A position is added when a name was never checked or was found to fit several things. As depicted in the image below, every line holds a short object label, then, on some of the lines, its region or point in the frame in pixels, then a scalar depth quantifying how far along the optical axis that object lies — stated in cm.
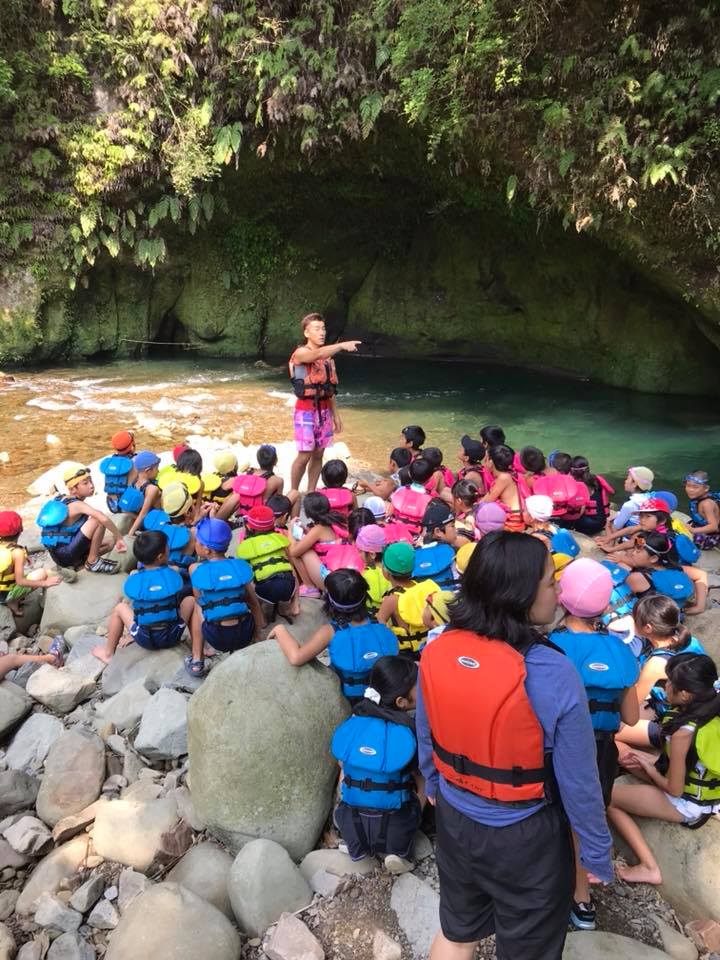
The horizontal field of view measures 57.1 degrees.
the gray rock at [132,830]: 315
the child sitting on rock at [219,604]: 416
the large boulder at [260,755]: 318
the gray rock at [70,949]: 276
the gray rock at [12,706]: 418
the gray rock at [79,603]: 539
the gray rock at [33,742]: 402
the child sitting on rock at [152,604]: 440
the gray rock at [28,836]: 333
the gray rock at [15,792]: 361
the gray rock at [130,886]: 299
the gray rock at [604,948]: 241
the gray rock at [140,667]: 445
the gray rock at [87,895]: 297
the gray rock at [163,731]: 372
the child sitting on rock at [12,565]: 521
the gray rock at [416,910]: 265
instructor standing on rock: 645
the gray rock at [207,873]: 294
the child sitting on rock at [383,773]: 291
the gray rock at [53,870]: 306
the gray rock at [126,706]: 402
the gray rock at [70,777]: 355
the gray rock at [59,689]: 435
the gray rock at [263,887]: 277
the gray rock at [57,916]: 290
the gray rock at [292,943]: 258
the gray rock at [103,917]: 291
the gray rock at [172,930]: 251
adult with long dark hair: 182
